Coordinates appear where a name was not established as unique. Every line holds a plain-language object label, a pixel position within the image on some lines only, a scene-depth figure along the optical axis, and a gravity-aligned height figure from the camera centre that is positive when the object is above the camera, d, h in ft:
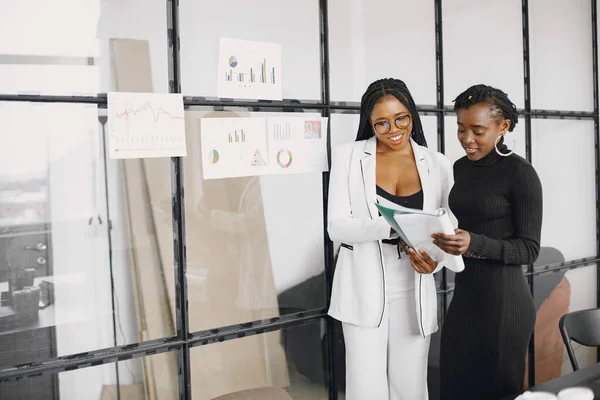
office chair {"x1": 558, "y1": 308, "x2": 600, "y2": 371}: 8.75 -2.09
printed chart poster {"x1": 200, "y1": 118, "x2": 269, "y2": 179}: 8.27 +0.55
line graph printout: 7.54 +0.80
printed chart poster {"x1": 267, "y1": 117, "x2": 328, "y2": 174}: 8.86 +0.60
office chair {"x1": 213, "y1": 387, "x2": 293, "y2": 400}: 6.17 -2.04
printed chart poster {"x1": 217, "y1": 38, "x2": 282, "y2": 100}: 8.38 +1.60
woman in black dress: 7.63 -0.85
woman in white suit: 8.20 -1.07
